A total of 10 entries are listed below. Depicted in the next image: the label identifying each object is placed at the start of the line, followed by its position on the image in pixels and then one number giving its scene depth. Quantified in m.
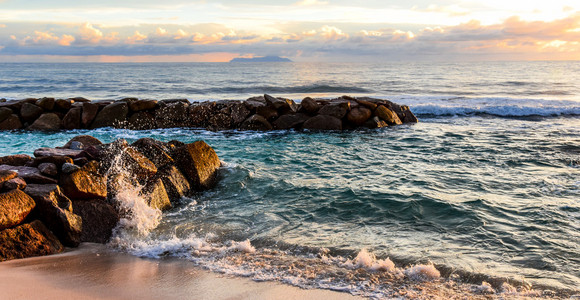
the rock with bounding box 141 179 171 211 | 6.51
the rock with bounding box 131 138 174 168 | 7.63
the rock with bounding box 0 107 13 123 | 15.34
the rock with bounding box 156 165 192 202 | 7.21
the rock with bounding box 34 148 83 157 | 6.65
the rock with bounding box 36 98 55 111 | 15.74
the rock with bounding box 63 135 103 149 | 8.64
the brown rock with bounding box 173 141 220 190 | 7.87
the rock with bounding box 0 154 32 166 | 6.55
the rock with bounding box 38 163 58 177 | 6.01
